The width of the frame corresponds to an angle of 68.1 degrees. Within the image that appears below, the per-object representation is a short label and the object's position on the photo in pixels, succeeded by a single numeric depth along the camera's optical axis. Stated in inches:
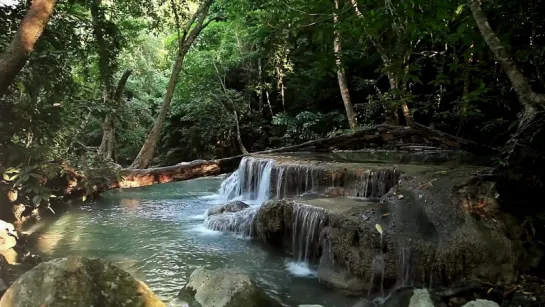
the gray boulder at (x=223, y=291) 163.3
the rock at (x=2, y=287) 144.7
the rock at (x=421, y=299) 158.7
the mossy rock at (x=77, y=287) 118.1
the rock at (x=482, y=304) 141.3
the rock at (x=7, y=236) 196.5
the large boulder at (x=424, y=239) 181.5
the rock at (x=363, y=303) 180.7
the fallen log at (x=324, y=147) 300.5
